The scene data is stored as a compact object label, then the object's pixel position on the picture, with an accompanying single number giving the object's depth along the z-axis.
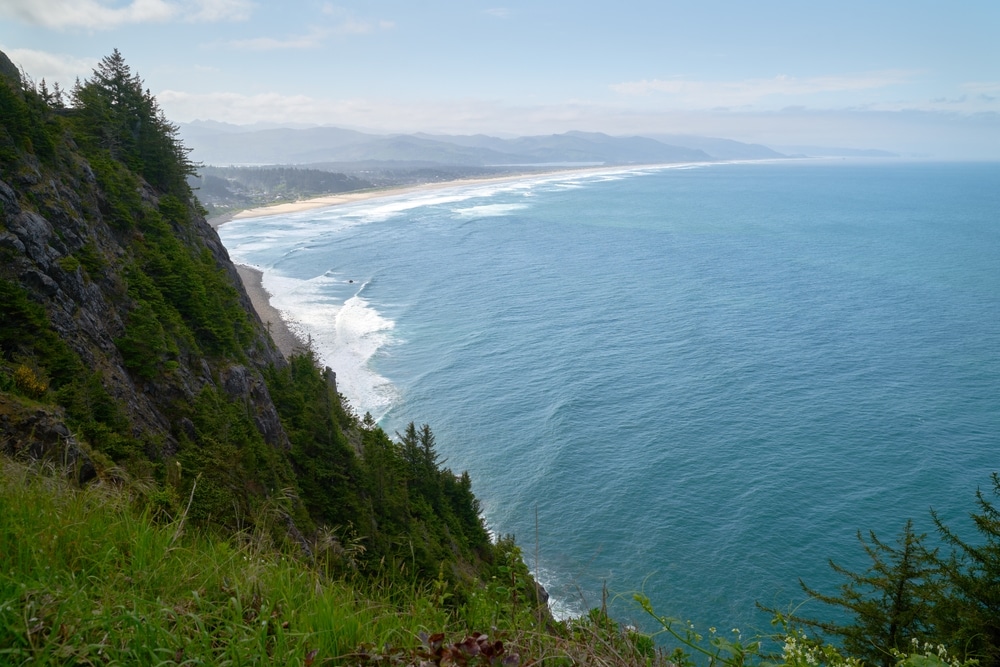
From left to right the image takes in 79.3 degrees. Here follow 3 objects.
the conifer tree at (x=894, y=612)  14.30
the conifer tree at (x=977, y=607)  11.47
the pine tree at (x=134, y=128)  29.42
